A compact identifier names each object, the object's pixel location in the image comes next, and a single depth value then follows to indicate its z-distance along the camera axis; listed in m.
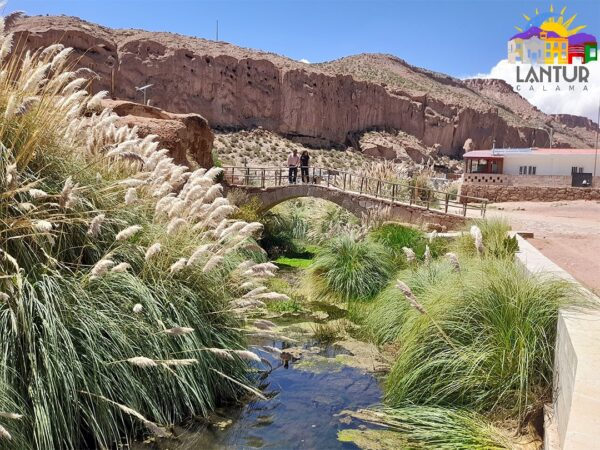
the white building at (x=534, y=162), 34.94
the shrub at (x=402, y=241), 11.15
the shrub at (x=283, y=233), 19.20
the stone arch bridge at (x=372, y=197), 17.39
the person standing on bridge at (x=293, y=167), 25.58
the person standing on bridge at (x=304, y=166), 25.33
